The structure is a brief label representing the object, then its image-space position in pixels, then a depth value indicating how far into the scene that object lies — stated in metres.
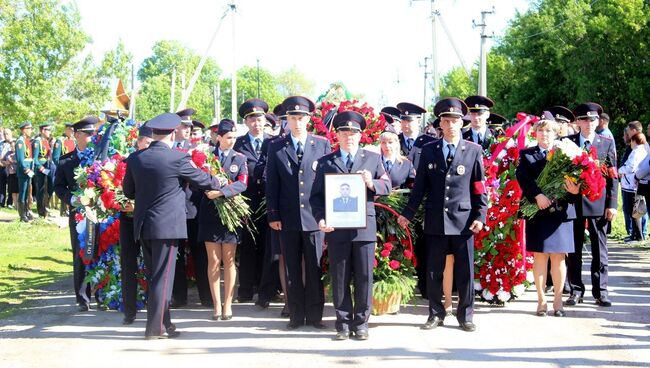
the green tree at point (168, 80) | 88.59
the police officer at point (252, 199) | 9.61
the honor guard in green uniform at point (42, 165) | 19.86
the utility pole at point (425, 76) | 66.06
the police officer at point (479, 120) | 9.52
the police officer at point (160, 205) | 7.63
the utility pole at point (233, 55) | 41.07
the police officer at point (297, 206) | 8.09
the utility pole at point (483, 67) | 32.03
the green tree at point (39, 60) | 30.45
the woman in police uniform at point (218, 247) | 8.62
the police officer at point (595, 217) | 8.99
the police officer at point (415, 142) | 9.48
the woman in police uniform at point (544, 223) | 8.45
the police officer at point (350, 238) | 7.64
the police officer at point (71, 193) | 9.34
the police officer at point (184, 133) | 10.48
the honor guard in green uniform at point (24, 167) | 19.11
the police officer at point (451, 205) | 7.87
